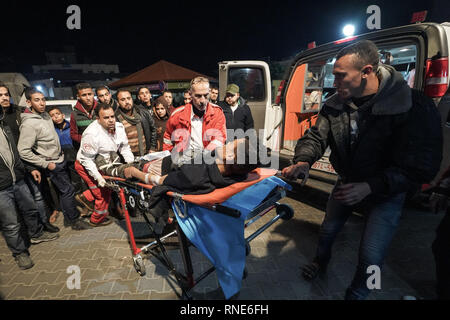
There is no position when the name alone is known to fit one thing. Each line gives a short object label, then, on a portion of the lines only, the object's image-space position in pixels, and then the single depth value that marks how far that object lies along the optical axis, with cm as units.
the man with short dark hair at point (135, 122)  379
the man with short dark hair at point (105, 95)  383
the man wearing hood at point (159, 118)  460
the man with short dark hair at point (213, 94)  597
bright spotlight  479
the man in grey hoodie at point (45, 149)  296
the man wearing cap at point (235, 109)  479
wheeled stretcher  159
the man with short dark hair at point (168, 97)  514
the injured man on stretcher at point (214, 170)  196
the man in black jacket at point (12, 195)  252
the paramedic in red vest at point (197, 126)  340
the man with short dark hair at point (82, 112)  356
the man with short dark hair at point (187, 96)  583
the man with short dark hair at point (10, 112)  286
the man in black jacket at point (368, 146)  155
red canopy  1364
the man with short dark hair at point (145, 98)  484
